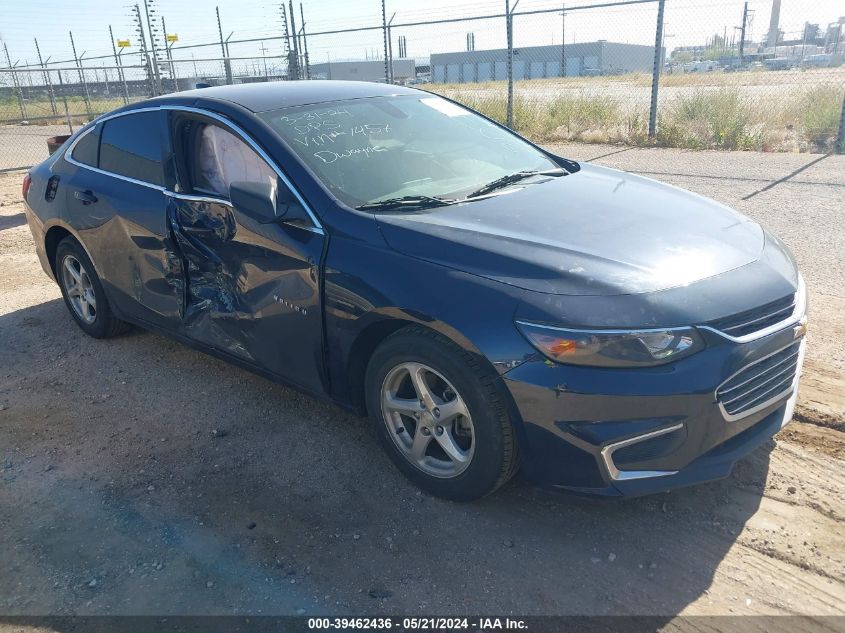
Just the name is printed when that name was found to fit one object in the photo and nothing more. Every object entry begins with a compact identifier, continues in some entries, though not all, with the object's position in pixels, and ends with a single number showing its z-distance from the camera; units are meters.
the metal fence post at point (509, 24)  12.73
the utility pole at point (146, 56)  19.38
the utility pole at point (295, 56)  16.88
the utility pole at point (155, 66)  19.83
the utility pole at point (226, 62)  19.22
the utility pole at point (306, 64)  16.78
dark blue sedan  2.50
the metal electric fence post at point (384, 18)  14.63
